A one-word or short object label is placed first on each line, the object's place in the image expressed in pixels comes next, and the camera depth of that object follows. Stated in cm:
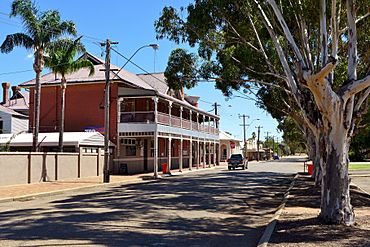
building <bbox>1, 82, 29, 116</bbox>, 4903
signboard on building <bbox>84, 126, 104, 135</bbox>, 3753
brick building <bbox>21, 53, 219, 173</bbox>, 3725
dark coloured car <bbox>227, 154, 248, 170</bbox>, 5197
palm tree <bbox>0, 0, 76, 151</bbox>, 2825
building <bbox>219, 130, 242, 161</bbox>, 8424
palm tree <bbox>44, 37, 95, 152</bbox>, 3009
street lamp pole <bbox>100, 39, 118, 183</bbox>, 2720
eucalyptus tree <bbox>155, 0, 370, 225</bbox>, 1065
